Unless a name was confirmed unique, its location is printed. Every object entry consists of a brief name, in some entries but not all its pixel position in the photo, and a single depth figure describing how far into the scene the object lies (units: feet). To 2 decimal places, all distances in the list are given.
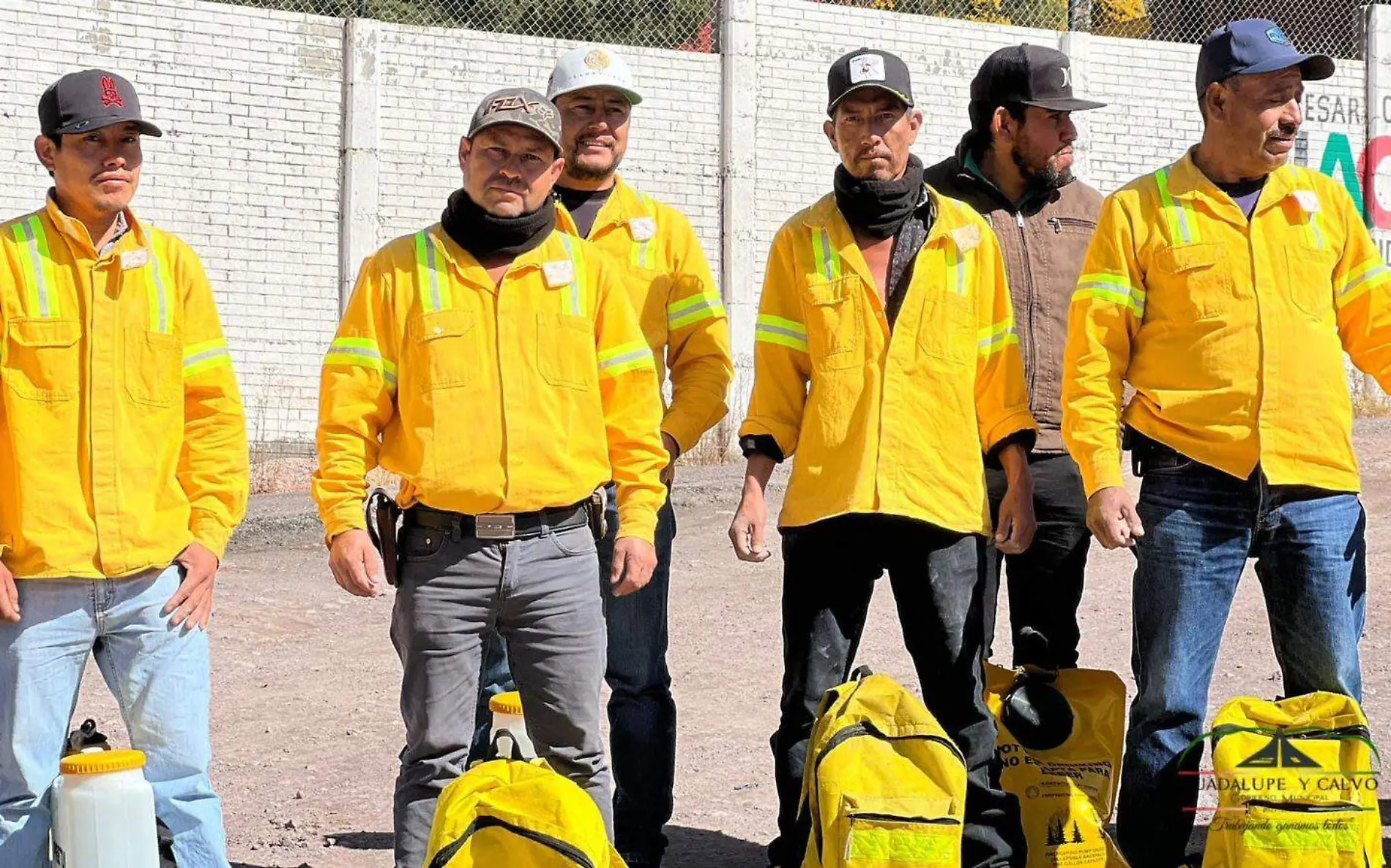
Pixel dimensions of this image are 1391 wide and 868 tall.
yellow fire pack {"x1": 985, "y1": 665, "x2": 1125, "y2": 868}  16.03
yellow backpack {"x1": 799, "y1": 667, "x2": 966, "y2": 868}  14.05
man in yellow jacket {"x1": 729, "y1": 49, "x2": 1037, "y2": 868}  15.67
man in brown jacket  17.90
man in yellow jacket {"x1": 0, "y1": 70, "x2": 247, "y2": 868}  14.19
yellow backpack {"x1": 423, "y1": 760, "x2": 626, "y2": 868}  12.85
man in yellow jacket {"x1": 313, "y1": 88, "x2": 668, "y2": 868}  14.51
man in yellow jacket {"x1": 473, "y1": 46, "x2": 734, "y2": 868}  17.04
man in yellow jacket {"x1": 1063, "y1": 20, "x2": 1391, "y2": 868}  15.14
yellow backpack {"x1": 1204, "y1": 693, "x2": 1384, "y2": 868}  14.46
